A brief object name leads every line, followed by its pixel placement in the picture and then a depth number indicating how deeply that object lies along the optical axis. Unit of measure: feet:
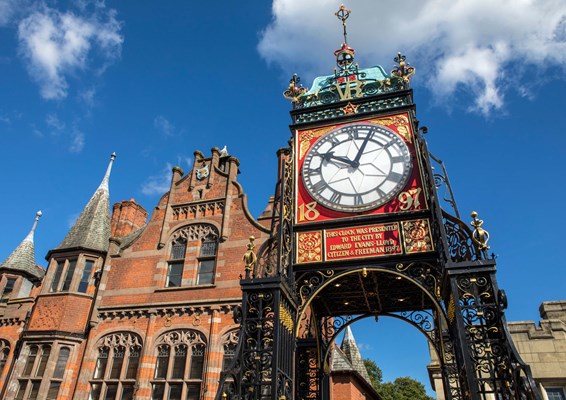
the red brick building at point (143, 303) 48.42
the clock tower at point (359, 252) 19.40
